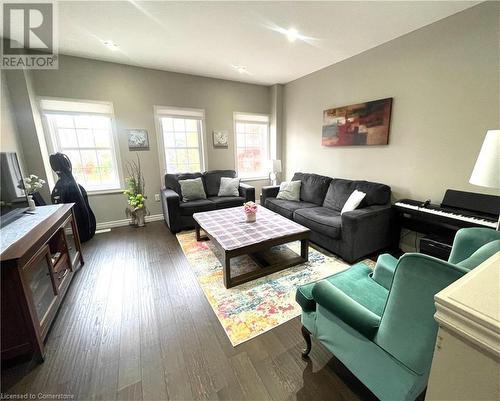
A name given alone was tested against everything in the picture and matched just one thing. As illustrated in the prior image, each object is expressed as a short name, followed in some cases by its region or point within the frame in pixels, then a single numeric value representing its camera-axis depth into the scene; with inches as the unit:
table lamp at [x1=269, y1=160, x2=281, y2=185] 183.9
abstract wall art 115.9
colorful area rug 68.2
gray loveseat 136.7
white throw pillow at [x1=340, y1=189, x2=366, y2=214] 109.0
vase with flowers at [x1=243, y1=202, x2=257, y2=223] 107.3
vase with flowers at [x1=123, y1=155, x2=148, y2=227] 147.7
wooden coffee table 85.2
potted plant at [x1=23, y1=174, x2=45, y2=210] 98.1
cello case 122.0
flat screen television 69.0
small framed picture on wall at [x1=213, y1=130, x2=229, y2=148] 176.4
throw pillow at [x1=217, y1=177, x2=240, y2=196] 162.6
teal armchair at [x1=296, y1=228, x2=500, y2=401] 30.1
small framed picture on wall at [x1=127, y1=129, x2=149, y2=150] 148.7
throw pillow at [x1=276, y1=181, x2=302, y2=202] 152.4
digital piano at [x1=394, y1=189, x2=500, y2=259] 80.8
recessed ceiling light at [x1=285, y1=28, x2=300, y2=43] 99.3
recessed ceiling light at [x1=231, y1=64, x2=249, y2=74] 142.9
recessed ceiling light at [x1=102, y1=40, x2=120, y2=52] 109.9
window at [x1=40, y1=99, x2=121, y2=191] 132.8
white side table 19.1
